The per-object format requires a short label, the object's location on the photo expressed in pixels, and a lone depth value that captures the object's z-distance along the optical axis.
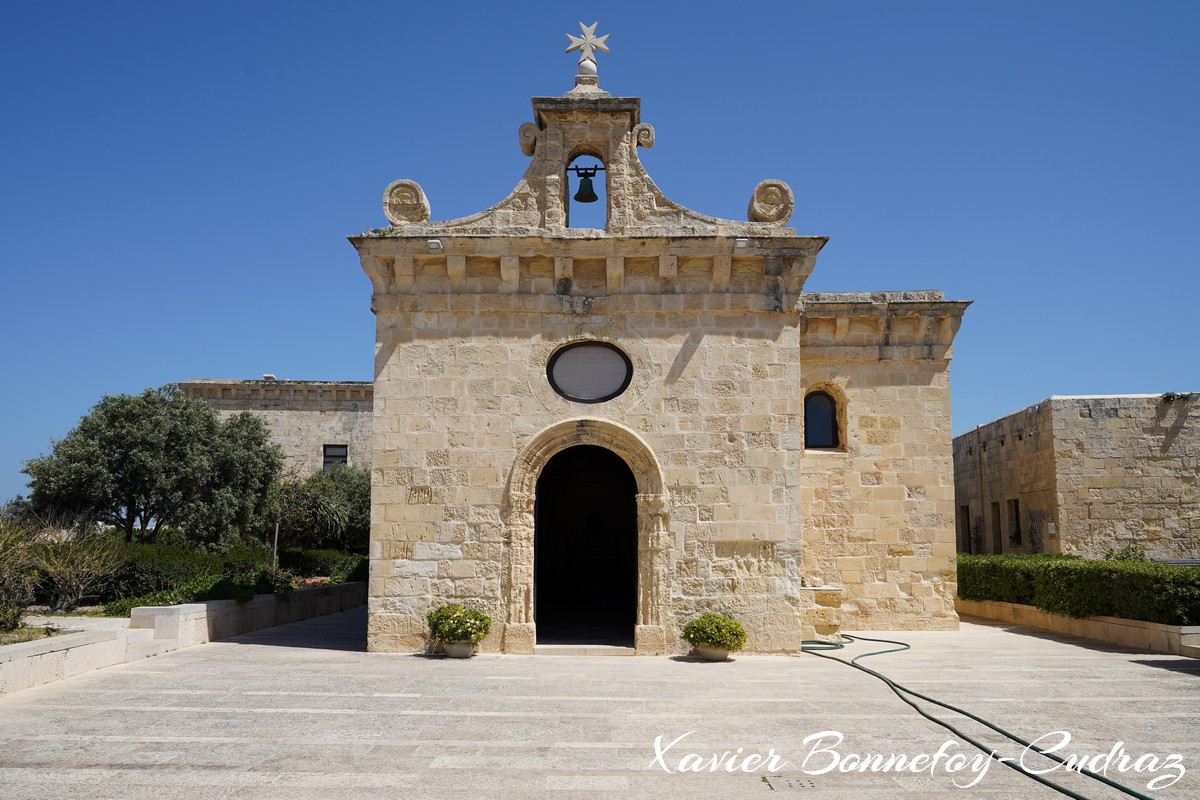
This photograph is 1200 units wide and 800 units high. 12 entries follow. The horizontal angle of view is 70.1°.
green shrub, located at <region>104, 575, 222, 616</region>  13.88
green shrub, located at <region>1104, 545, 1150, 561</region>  18.22
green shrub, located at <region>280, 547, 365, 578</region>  26.45
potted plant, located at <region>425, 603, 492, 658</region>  11.80
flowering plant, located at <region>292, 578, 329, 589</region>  19.55
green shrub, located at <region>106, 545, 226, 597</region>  16.78
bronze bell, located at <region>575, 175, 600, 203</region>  13.80
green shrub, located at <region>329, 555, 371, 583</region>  23.26
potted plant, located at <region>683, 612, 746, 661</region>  11.76
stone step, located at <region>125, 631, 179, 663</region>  11.48
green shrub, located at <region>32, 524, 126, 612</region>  15.02
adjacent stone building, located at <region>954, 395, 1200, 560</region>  19.42
